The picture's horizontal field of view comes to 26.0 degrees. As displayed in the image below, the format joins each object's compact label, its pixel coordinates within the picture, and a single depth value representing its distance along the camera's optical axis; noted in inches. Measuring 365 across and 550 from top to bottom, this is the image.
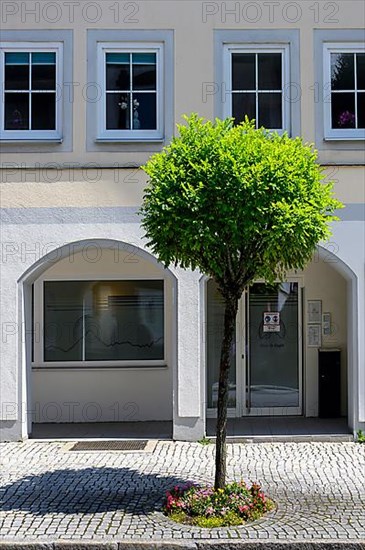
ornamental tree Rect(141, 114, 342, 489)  289.9
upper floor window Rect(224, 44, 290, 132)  470.6
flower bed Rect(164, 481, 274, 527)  291.9
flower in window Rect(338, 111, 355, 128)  469.7
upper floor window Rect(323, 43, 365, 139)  466.9
